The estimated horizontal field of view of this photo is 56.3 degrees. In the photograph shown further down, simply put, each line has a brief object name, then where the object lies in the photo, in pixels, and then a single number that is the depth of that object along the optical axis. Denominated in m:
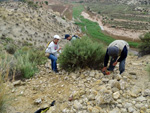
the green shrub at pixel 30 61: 4.68
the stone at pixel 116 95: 3.08
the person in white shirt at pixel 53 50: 4.93
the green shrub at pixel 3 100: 2.53
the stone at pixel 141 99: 2.98
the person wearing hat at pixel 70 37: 5.36
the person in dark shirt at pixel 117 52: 3.70
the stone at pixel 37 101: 3.34
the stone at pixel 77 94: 3.38
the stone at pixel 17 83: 4.08
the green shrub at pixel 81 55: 4.58
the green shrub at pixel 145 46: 8.56
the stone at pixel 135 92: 3.19
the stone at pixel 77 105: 3.02
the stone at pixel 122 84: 3.44
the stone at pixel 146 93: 3.13
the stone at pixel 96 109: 2.81
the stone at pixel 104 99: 2.92
